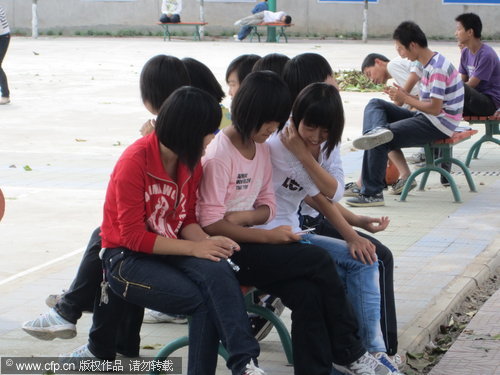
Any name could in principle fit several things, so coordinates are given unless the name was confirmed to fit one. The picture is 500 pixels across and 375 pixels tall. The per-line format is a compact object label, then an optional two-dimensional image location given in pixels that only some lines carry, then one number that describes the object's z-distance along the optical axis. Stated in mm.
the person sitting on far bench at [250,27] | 39709
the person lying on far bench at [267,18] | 38955
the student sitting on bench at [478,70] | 12787
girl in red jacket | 4992
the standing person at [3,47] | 20460
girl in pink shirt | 5272
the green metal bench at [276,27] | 38818
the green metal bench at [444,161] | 11389
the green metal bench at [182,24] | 40759
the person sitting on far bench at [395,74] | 11954
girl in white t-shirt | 5694
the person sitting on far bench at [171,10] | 40942
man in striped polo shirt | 10972
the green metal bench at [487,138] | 13689
